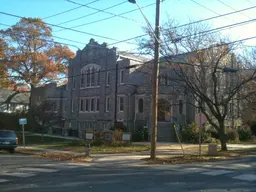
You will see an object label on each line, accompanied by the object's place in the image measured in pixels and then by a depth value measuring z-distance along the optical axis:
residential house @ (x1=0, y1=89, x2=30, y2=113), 65.09
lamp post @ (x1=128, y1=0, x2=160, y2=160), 17.88
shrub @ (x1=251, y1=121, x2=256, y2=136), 43.81
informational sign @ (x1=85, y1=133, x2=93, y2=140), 21.77
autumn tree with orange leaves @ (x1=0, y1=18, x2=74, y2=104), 48.97
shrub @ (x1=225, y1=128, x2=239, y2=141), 37.06
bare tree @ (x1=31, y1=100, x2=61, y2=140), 32.94
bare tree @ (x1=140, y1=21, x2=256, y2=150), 22.98
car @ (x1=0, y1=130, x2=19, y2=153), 23.79
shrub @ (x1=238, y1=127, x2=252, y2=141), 40.06
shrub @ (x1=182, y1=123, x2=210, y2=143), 33.11
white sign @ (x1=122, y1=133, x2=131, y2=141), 25.94
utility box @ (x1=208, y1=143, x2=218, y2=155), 21.45
